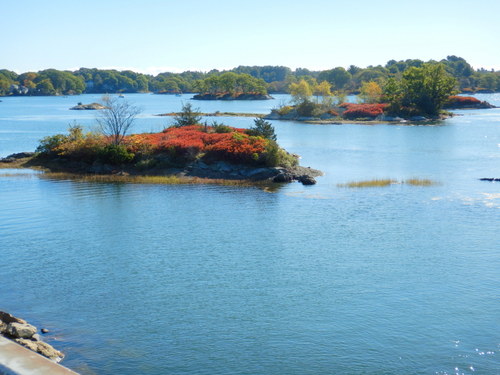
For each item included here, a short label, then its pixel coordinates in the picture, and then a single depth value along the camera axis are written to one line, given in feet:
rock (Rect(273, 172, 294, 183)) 165.58
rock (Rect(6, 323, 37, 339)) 61.26
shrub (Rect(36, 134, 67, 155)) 193.47
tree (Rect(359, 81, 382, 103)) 476.13
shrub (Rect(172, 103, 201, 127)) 222.22
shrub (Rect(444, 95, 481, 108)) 540.11
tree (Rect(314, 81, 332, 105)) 483.51
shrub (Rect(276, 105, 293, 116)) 420.77
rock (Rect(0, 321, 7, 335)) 62.16
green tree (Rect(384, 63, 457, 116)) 404.57
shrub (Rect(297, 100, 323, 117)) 410.52
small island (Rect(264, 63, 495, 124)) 400.12
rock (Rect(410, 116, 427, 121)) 388.76
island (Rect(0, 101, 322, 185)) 169.99
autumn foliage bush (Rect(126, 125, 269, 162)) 174.29
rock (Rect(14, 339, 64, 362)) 59.11
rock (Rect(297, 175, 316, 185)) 161.07
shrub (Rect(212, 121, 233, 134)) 198.84
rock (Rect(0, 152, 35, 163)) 196.13
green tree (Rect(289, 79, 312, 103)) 420.36
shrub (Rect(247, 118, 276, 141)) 190.60
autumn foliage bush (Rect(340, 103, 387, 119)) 403.34
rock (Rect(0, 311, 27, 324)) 65.16
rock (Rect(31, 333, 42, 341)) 62.08
